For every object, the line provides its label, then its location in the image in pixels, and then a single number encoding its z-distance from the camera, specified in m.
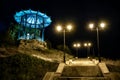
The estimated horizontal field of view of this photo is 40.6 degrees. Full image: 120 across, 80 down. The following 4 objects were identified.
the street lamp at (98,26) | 21.25
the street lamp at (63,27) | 21.27
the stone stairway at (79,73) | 14.11
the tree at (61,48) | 58.68
